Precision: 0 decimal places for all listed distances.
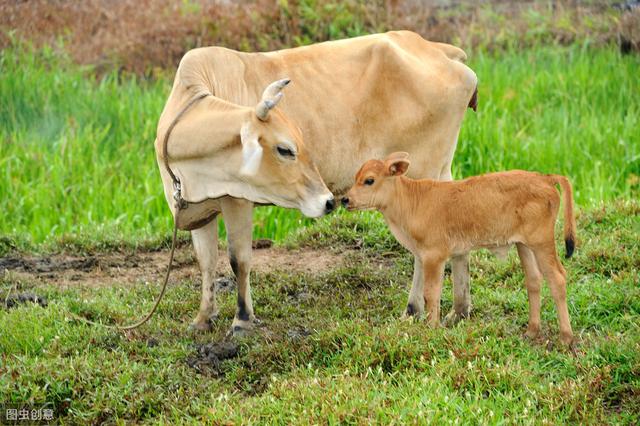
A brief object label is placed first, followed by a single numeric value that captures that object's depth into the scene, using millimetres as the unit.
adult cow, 11711
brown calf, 11719
